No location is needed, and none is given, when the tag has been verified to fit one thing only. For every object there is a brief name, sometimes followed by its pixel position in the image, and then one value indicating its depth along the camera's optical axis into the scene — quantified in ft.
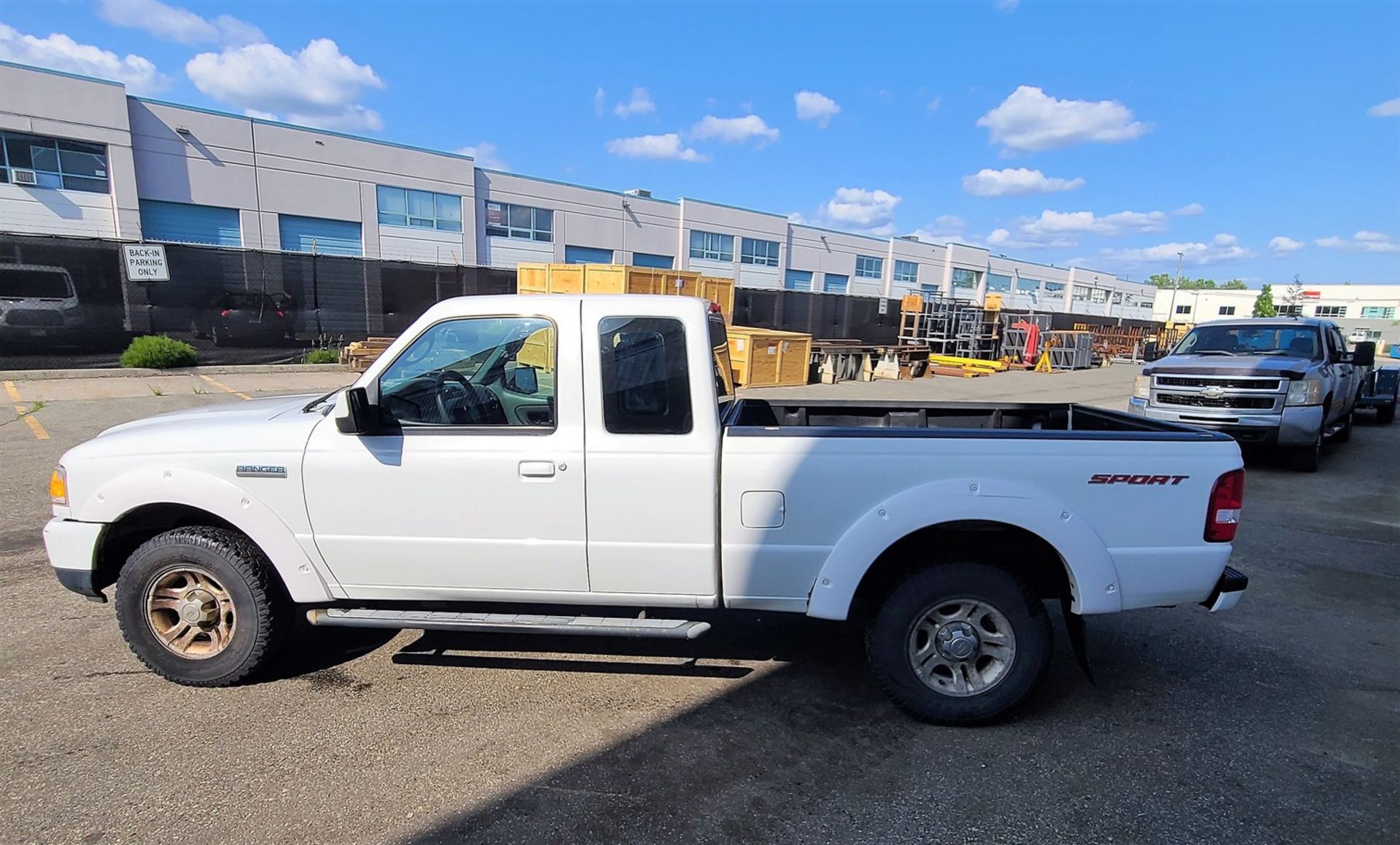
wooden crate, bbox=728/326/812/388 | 55.11
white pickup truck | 9.98
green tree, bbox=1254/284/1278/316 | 257.96
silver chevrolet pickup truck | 28.37
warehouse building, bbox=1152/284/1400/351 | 277.44
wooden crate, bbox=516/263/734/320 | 53.31
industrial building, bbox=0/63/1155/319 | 84.02
